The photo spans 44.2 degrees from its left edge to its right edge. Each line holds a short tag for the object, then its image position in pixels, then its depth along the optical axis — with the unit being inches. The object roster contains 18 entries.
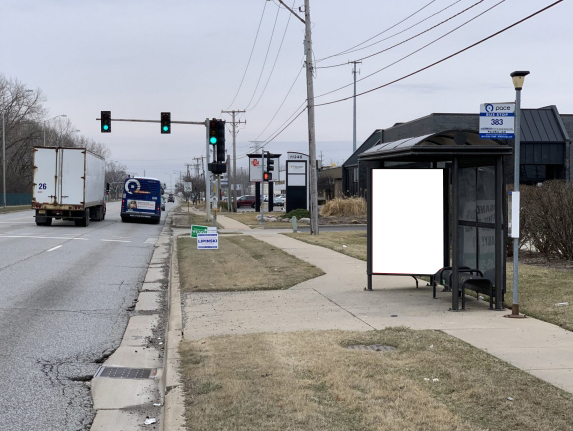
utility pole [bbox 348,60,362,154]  2992.1
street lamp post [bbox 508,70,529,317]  359.3
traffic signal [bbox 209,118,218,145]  1119.0
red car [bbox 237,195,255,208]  3257.9
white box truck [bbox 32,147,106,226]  1355.8
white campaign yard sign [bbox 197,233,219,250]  732.7
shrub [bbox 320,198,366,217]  1701.5
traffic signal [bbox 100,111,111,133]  1295.5
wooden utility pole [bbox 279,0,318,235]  1115.9
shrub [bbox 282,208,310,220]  1774.1
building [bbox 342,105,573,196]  1691.7
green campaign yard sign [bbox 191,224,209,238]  761.0
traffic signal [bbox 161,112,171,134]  1272.8
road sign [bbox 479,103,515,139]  363.9
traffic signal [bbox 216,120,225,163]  1119.6
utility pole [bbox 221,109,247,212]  2624.5
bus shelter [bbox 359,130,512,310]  423.8
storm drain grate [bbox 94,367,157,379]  289.1
